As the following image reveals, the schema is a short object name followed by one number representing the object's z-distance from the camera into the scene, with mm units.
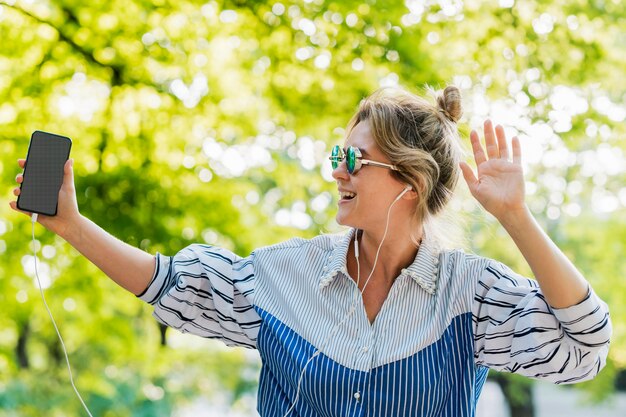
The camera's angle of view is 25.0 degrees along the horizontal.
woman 2417
